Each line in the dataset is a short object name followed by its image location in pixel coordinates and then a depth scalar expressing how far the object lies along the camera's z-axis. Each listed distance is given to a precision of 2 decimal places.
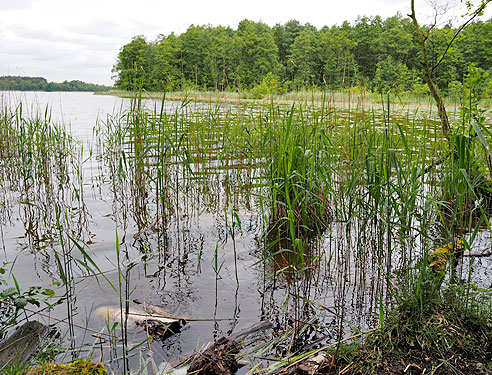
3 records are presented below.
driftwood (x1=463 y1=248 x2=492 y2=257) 3.09
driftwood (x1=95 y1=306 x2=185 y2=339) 2.23
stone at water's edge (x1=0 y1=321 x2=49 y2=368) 1.90
